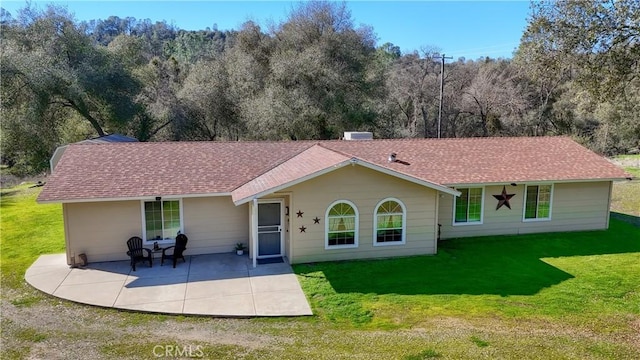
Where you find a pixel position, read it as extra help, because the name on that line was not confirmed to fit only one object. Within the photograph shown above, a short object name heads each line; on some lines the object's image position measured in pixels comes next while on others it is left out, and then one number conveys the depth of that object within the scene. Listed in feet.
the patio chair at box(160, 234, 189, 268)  41.94
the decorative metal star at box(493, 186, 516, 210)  50.98
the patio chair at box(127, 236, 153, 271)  40.91
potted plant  45.02
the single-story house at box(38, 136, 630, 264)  41.65
